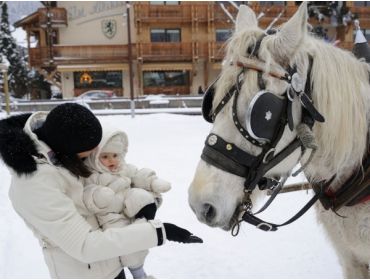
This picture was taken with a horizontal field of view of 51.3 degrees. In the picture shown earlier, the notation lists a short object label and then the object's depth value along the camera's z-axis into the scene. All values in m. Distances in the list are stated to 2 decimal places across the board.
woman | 1.77
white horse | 1.63
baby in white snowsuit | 2.01
